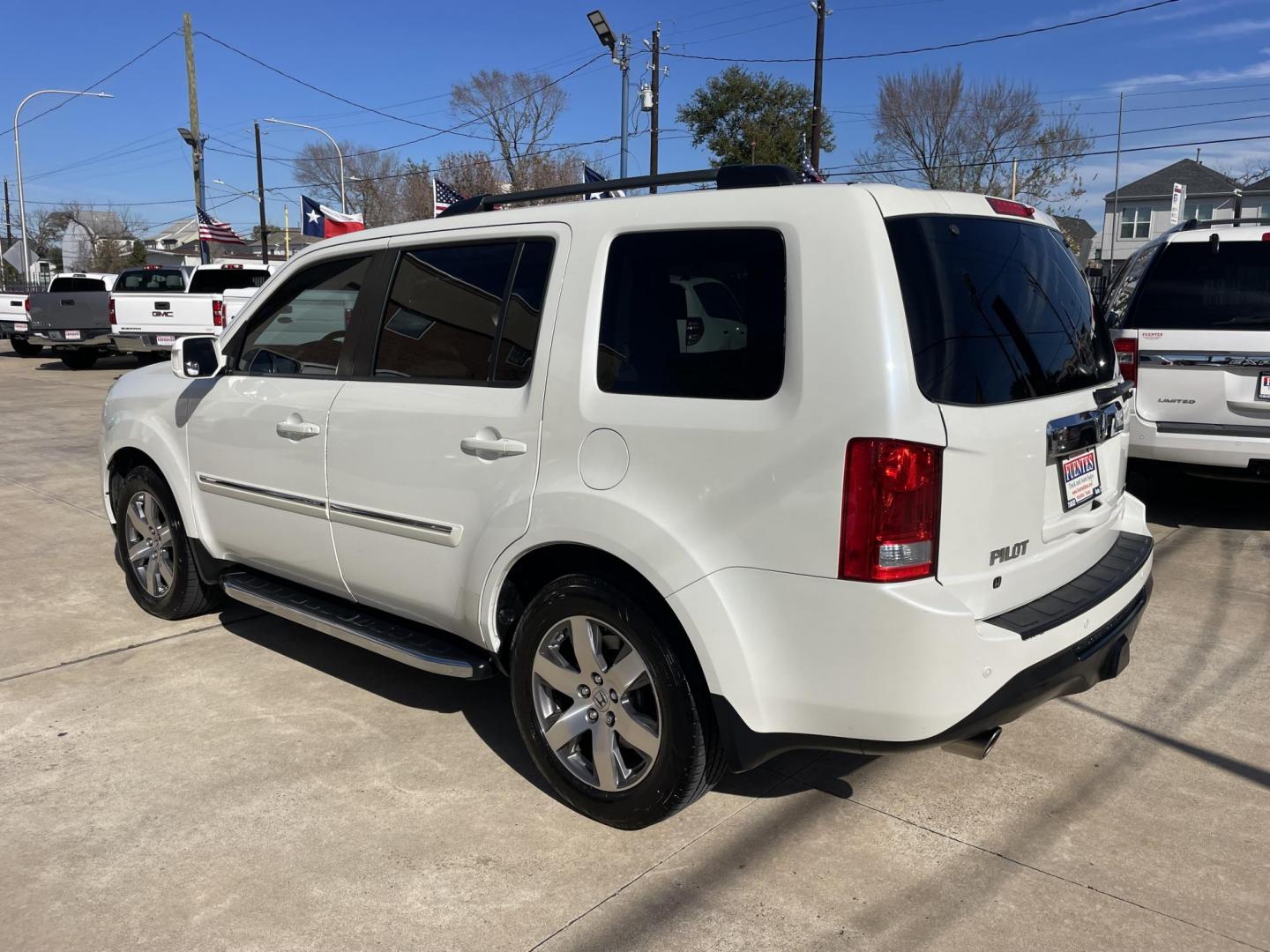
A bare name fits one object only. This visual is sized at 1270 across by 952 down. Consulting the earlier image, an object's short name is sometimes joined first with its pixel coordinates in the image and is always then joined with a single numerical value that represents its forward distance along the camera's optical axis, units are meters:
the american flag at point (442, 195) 16.62
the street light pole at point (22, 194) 36.75
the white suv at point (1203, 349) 6.18
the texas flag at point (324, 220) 22.34
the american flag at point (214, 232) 28.29
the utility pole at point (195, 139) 29.91
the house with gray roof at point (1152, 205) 56.66
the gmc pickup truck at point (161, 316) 17.70
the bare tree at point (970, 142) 39.12
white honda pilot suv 2.56
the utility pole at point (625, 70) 24.61
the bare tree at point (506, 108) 46.66
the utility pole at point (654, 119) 29.42
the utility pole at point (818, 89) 25.42
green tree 36.62
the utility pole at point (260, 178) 42.19
